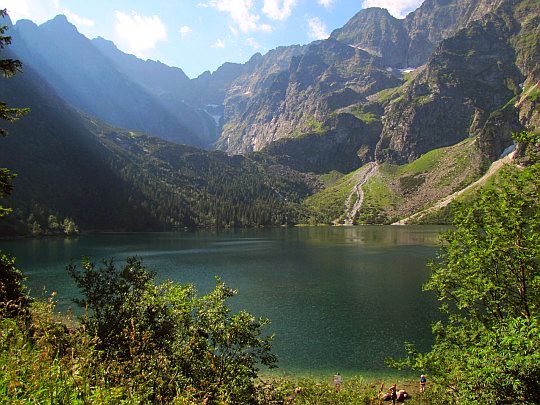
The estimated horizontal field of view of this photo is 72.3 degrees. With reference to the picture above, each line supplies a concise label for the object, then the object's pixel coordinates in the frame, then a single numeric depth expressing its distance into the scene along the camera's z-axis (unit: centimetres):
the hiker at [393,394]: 3431
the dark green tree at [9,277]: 1858
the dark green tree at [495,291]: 1459
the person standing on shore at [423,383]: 3678
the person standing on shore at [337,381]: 3490
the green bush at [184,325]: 1803
